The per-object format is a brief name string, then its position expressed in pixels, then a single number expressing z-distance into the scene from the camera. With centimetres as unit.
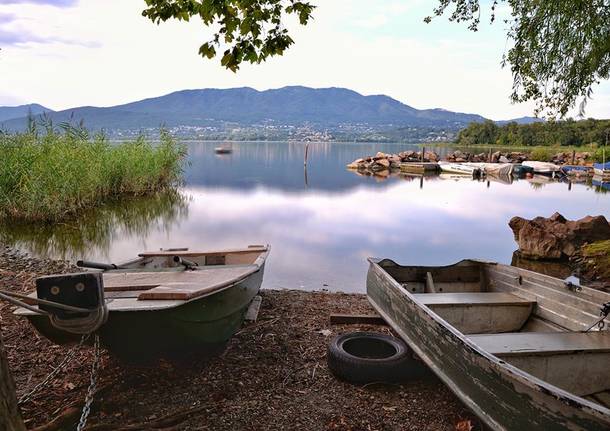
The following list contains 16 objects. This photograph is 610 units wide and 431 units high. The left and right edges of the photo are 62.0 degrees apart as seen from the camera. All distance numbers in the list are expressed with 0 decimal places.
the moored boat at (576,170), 4409
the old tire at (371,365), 491
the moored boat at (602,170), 4081
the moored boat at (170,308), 419
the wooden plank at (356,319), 670
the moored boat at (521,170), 4638
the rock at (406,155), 5520
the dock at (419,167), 4869
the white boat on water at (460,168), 4447
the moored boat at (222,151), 8718
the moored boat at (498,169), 4509
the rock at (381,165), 5184
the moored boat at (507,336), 321
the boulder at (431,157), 5457
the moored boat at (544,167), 4556
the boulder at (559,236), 1323
